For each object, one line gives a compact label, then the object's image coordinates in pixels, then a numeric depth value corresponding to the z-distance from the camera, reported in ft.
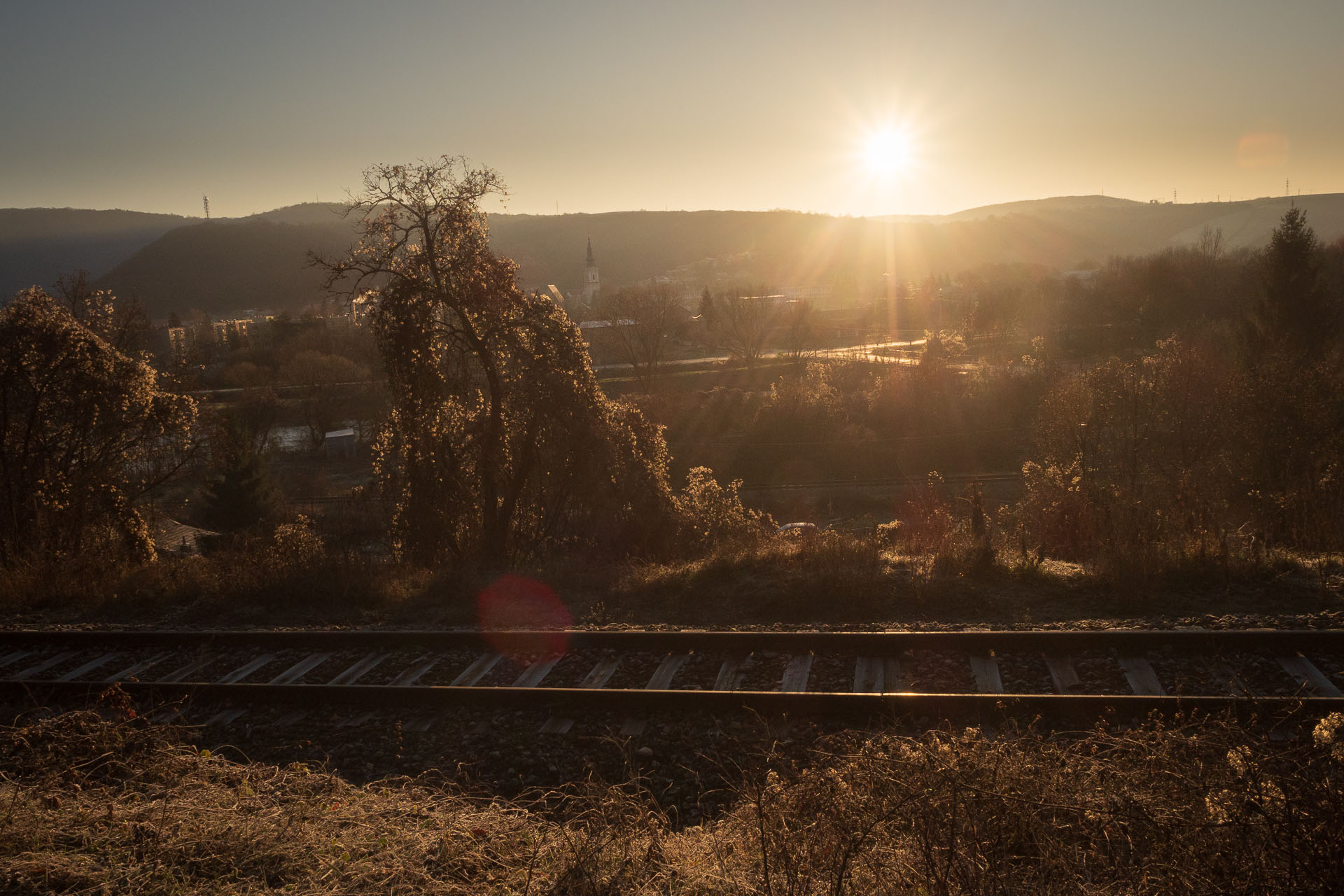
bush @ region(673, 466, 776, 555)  44.11
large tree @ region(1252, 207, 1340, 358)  120.37
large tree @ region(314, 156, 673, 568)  38.83
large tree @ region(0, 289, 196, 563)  47.62
